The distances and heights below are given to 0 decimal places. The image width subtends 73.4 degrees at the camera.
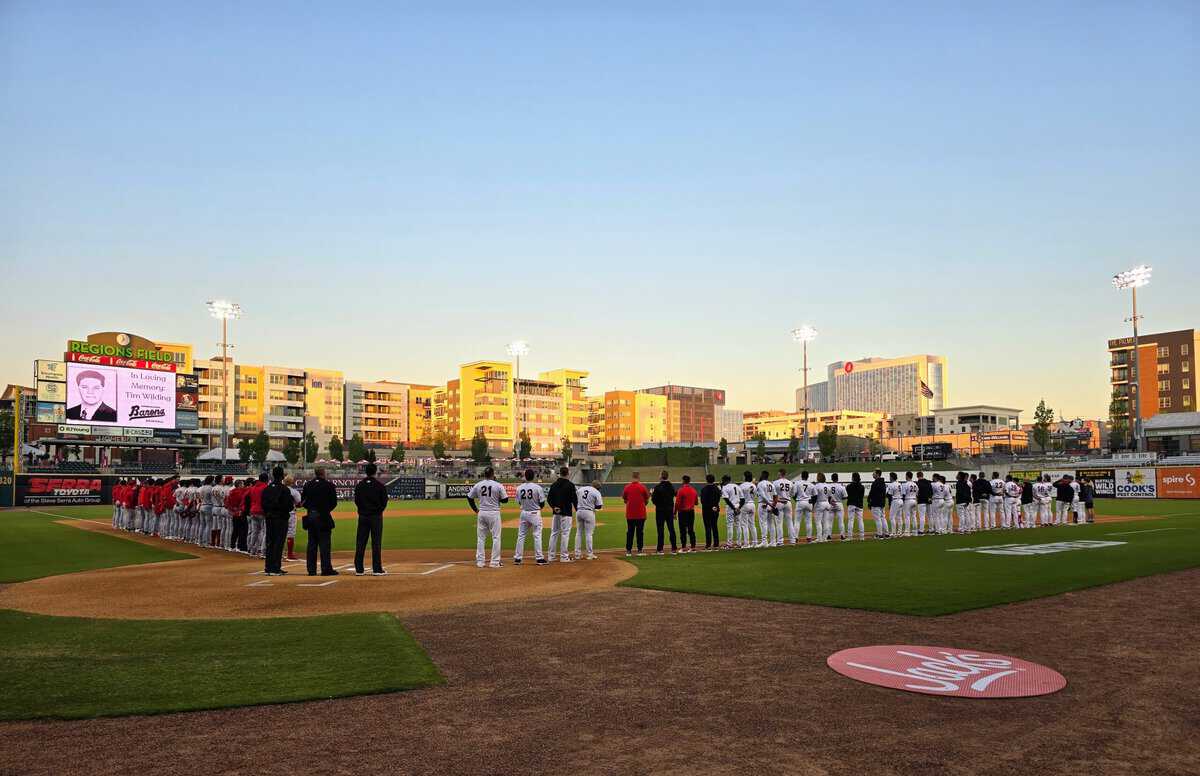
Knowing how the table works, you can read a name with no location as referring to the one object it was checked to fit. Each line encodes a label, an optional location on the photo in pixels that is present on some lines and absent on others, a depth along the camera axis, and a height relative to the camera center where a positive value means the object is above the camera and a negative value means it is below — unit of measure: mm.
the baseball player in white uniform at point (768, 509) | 22141 -2228
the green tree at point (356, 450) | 136950 -3266
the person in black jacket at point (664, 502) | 20812 -1875
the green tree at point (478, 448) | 140250 -3117
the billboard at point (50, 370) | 66500 +5149
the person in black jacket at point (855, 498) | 24094 -2077
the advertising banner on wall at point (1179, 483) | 50531 -3541
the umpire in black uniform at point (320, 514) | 15820 -1635
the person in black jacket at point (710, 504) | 21406 -2002
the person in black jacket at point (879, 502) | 24641 -2253
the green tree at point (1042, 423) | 113625 +643
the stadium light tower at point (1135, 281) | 69062 +12664
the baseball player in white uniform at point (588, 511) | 19141 -1948
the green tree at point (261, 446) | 112112 -2143
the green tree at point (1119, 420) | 125938 +1234
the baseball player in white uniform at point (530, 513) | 17734 -1848
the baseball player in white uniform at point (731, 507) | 21594 -2130
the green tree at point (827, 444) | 117438 -2266
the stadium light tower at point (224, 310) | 73188 +11176
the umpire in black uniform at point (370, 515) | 16000 -1694
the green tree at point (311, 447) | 124731 -2516
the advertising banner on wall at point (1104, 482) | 53938 -3711
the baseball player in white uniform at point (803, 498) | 23547 -2038
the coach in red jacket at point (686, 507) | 21484 -2073
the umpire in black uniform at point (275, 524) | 16375 -1894
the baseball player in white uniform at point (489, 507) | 16969 -1640
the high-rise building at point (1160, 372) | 132250 +9407
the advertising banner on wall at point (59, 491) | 55281 -4144
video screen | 55375 +2478
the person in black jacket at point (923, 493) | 26469 -2155
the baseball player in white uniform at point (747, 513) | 21703 -2297
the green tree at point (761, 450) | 127188 -3463
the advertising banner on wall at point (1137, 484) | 52125 -3716
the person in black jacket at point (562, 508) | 18047 -1756
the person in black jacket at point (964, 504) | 27031 -2630
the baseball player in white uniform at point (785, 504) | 22609 -2124
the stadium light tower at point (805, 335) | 83875 +9858
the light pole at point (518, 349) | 99500 +10101
